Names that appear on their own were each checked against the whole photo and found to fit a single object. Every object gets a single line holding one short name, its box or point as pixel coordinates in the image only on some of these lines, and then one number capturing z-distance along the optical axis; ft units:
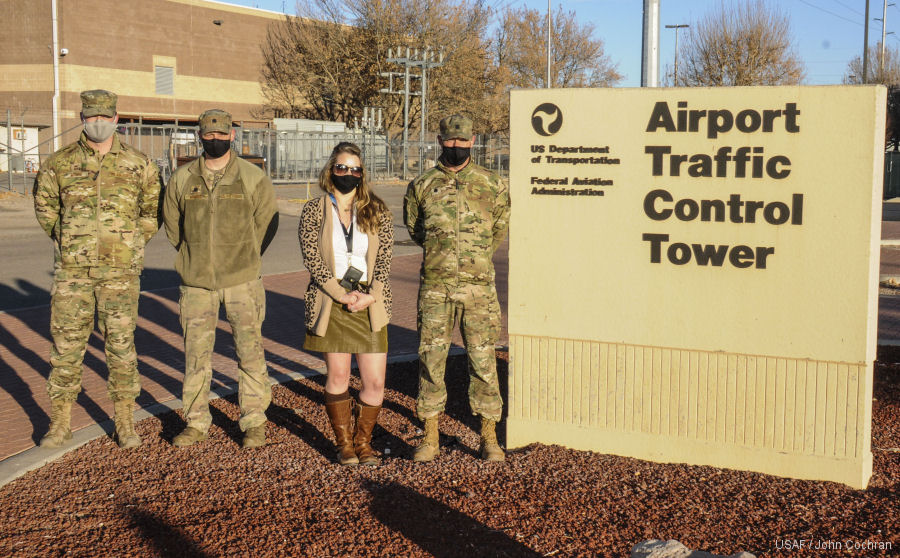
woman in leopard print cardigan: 16.19
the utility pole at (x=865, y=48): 100.94
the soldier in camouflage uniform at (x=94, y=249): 17.31
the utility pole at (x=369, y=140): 118.08
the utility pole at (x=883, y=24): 165.58
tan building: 145.38
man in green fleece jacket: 17.26
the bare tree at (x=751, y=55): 132.05
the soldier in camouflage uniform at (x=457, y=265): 16.70
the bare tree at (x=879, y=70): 159.74
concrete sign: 15.19
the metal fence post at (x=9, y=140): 79.10
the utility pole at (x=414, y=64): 126.62
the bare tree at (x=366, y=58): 153.79
